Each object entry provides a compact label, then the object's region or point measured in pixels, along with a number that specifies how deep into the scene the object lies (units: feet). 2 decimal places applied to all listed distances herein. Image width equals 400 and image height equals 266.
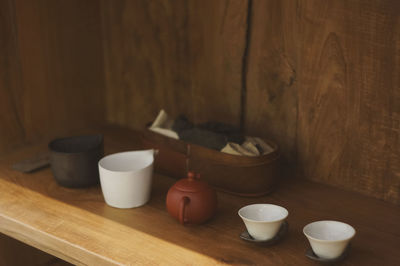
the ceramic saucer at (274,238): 3.85
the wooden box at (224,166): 4.25
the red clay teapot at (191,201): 4.01
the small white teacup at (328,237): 3.71
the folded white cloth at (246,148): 4.30
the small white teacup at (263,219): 3.84
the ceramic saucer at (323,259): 3.72
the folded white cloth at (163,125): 4.54
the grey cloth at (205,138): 4.36
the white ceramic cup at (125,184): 4.14
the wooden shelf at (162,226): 3.83
